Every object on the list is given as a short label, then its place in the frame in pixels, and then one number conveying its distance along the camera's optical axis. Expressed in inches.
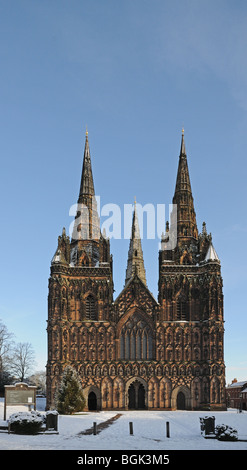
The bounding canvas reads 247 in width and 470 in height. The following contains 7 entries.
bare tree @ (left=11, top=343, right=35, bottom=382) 3828.7
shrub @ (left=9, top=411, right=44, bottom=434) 1141.7
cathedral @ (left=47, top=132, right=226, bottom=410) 2588.6
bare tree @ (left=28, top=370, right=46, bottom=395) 4874.5
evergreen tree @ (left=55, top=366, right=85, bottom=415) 2160.4
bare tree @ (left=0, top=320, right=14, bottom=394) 3395.2
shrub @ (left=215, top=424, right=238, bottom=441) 1070.4
